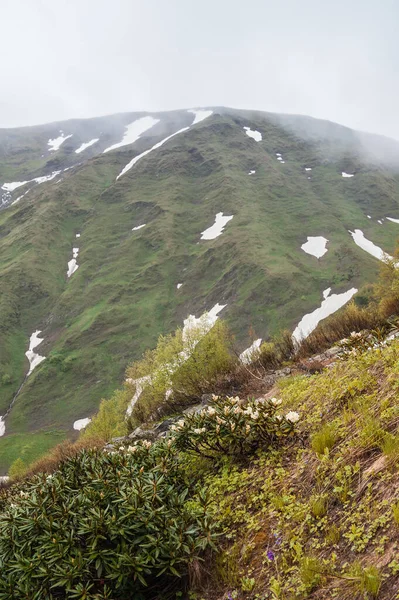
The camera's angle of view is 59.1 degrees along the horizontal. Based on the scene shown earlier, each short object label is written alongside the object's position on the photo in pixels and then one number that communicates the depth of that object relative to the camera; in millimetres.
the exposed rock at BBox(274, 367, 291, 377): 11555
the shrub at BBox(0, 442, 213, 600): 3902
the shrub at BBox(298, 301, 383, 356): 13023
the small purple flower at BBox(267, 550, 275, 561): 3723
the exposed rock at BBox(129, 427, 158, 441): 11020
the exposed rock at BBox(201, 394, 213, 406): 12354
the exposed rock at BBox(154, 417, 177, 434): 11359
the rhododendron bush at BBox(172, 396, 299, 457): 5426
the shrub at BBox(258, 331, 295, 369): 14416
